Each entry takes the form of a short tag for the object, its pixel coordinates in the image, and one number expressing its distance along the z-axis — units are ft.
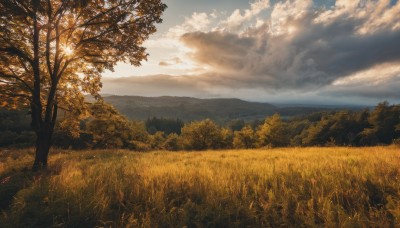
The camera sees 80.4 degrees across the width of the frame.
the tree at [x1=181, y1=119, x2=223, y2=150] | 230.89
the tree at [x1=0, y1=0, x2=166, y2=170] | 36.01
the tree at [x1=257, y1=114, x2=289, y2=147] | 219.82
